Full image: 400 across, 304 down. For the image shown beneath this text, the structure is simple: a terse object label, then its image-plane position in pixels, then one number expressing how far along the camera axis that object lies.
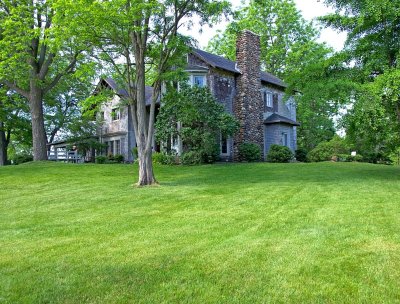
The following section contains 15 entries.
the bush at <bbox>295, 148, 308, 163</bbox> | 30.52
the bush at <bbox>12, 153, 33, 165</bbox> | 32.88
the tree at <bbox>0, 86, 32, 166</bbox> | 28.77
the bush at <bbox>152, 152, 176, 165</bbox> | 23.46
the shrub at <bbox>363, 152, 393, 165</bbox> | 30.86
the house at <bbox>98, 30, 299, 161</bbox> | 24.91
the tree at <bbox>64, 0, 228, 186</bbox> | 13.29
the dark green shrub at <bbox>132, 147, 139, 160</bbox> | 27.13
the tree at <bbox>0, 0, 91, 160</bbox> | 20.03
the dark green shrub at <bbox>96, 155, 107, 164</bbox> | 29.09
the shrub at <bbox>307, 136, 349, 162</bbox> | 29.24
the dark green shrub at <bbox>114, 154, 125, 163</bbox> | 29.69
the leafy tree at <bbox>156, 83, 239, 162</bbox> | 22.16
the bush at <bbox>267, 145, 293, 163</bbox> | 25.34
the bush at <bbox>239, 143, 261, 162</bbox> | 24.73
